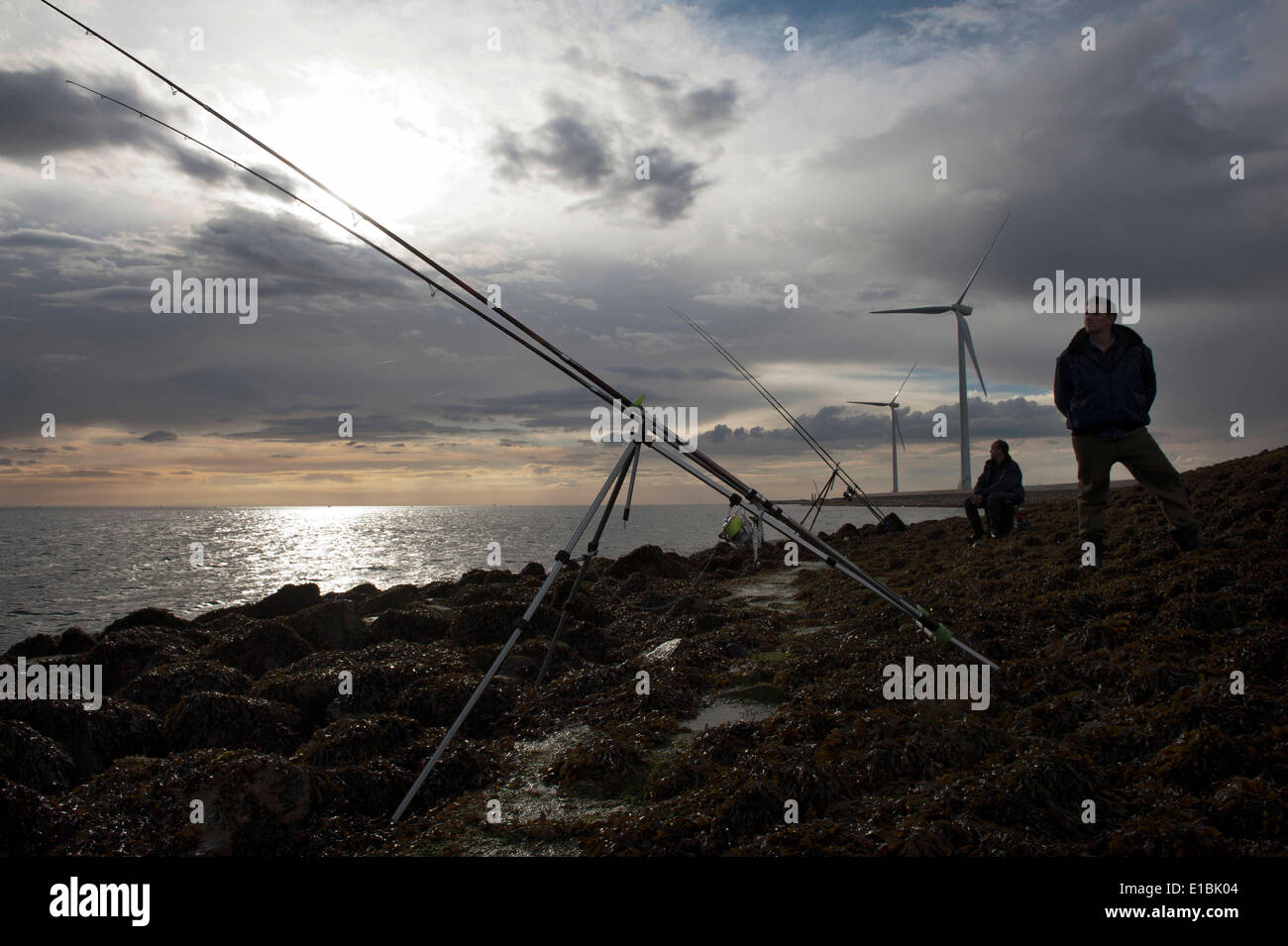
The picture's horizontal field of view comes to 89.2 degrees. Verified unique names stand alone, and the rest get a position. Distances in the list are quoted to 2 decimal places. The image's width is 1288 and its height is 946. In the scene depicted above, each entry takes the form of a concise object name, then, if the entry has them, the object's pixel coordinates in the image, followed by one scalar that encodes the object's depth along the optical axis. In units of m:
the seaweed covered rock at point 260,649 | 10.40
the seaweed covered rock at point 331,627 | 11.32
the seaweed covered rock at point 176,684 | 8.10
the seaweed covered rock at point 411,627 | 11.68
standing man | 7.38
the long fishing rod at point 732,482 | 5.93
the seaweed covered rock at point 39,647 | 14.32
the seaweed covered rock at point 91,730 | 6.63
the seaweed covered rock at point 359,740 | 6.11
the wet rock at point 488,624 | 10.93
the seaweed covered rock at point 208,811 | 4.65
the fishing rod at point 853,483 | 18.36
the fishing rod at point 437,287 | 5.84
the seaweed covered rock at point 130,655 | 10.45
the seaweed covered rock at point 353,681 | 7.93
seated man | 14.21
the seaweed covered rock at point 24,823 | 4.70
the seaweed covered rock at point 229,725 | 6.81
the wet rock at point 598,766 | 5.45
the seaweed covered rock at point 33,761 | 5.71
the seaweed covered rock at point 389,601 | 16.43
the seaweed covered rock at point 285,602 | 15.68
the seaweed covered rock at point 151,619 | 15.03
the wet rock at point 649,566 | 19.73
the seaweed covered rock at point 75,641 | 13.30
